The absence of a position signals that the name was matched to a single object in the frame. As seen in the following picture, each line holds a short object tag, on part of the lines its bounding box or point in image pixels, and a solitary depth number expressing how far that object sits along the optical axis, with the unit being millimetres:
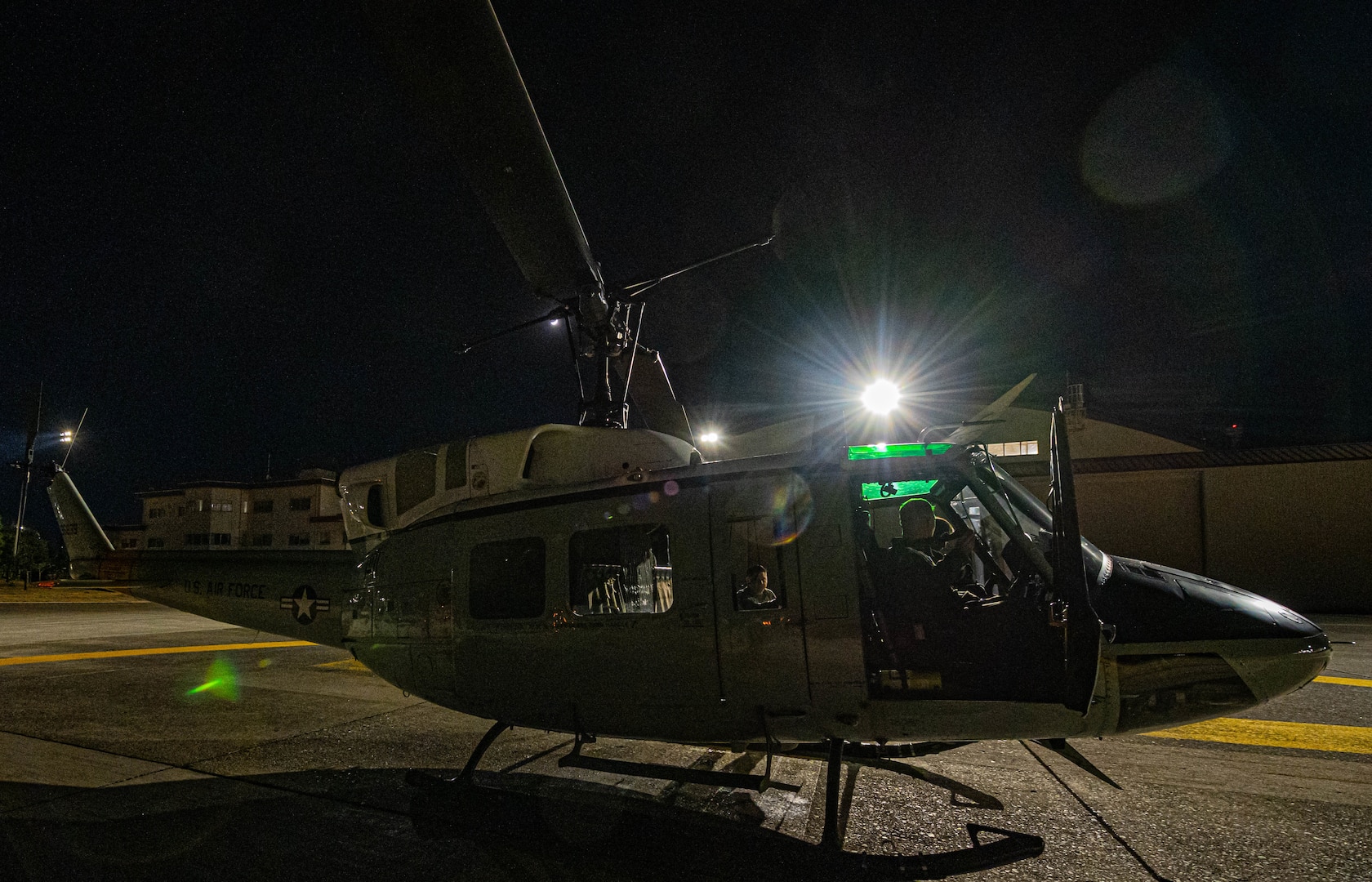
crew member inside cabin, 4121
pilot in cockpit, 4152
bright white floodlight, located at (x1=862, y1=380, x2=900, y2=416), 7020
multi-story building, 56219
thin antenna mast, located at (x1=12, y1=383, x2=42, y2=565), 11711
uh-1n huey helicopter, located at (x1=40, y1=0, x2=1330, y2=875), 3697
